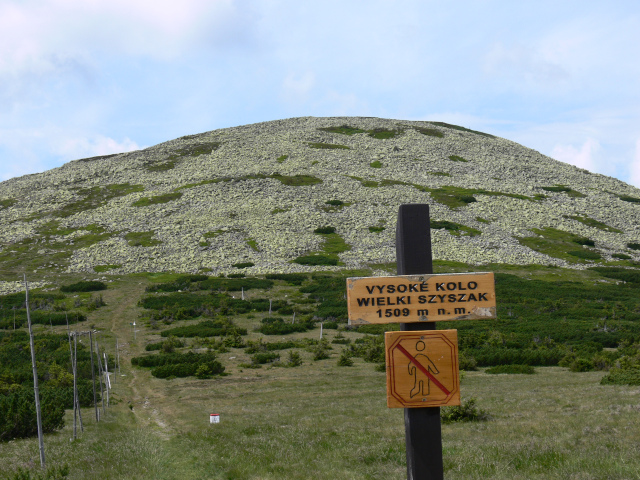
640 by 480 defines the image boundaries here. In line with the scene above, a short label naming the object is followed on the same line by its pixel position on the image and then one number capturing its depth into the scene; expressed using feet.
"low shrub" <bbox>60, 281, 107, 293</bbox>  187.96
